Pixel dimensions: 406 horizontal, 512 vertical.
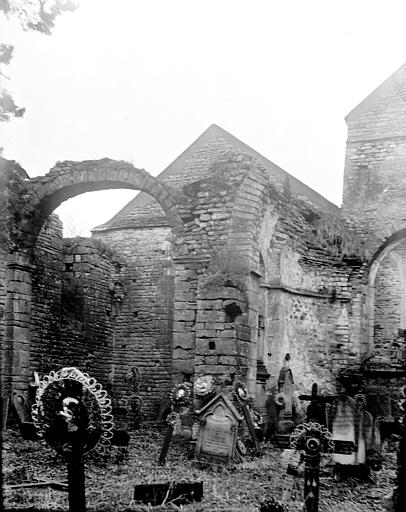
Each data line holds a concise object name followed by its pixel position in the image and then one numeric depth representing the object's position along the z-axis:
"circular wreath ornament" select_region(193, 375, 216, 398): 10.64
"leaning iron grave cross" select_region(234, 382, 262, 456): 10.43
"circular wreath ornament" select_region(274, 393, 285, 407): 13.37
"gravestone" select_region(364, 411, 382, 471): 8.89
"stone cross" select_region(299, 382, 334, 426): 7.88
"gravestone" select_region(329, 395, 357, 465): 8.49
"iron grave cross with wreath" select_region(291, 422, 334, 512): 6.65
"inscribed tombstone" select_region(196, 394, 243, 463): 9.40
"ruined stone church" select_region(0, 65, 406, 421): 11.68
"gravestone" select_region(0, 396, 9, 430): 11.28
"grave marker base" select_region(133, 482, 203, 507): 6.88
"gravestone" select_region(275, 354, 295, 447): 12.84
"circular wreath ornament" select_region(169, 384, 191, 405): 10.58
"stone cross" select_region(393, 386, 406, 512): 5.19
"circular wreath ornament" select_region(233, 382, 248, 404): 10.55
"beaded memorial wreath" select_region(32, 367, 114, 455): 6.26
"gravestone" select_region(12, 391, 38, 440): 10.67
